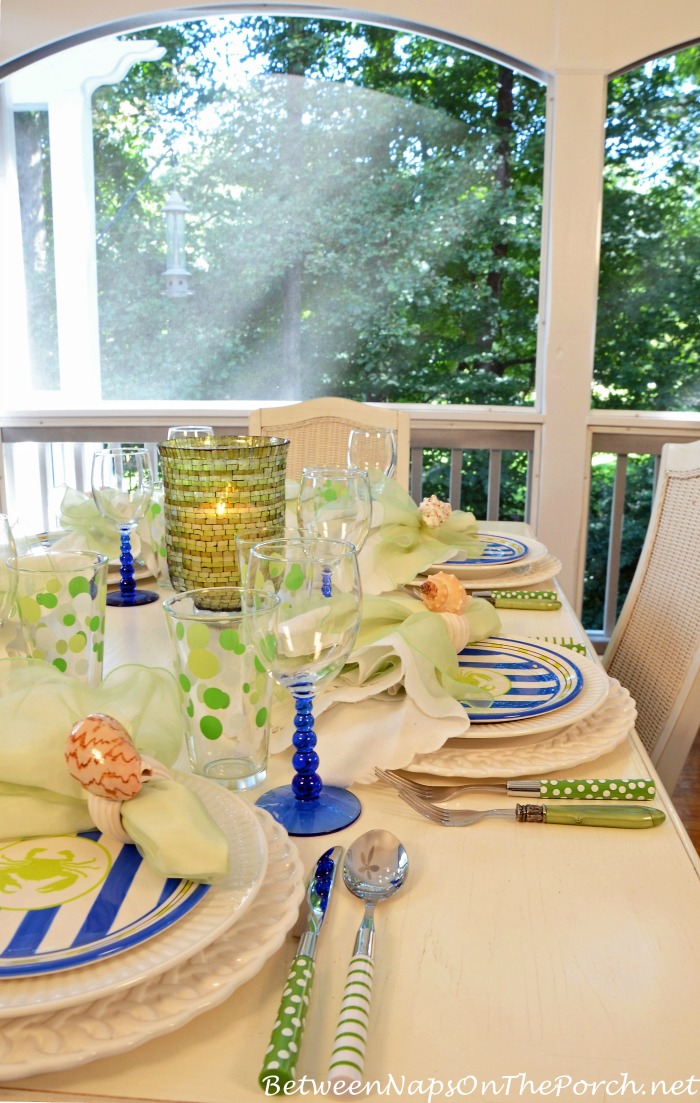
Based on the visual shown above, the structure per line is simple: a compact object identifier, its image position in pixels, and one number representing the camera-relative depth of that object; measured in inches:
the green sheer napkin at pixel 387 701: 30.1
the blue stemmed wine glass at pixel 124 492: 51.7
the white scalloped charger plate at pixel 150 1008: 17.1
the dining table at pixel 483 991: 17.7
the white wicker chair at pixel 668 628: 53.3
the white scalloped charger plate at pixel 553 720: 31.4
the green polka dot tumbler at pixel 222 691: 27.6
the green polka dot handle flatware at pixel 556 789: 28.9
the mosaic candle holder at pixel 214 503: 47.2
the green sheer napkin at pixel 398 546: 52.1
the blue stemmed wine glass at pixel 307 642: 26.7
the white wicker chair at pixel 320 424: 92.9
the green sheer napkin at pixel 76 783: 20.8
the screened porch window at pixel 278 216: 127.0
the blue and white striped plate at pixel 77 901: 18.6
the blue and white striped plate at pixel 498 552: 57.5
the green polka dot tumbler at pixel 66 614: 33.7
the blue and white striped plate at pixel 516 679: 33.0
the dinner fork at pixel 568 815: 27.5
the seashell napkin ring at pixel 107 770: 22.1
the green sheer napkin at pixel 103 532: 56.0
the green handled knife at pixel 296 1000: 17.5
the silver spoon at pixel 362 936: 17.5
